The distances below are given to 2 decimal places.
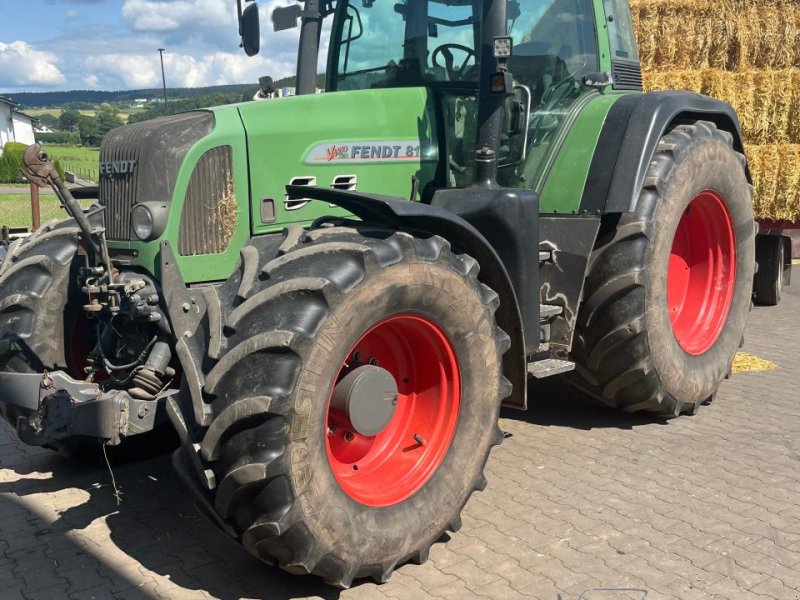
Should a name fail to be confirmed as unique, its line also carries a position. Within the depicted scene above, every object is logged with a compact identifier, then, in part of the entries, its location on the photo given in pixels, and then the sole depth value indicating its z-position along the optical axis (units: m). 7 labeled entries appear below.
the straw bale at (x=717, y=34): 9.66
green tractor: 2.95
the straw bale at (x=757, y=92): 9.31
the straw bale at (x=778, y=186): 9.03
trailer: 7.55
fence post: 7.88
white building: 65.31
